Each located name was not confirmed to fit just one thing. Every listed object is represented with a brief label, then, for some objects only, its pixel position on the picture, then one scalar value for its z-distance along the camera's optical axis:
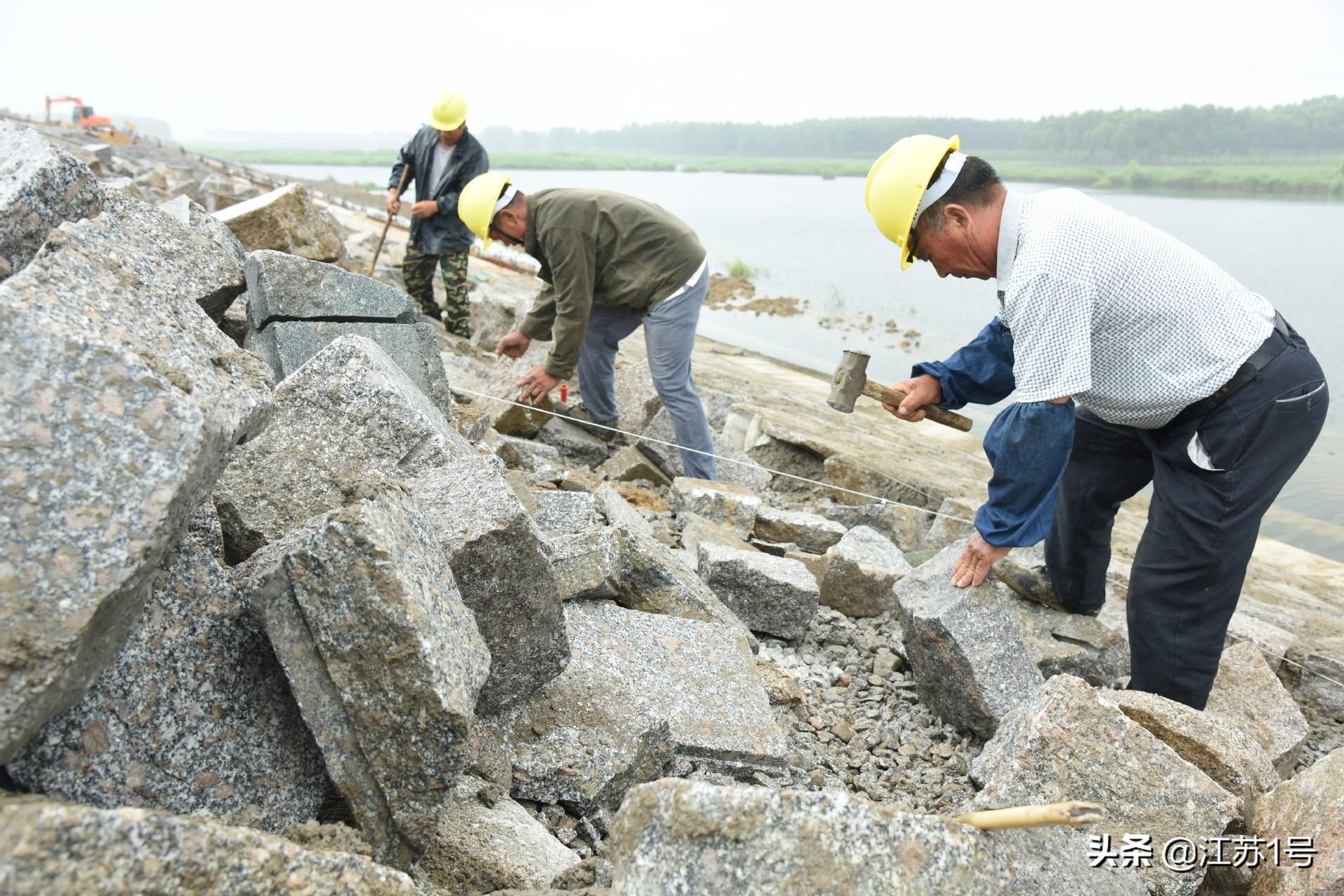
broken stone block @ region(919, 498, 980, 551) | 5.69
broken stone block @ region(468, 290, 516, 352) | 8.73
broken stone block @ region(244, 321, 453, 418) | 4.25
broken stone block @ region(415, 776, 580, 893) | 2.14
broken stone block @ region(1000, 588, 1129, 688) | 3.97
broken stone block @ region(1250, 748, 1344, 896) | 2.37
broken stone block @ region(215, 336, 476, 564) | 2.87
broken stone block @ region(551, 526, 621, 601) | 3.27
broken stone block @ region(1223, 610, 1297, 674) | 4.59
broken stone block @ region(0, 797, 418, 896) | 1.35
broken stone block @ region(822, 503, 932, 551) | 5.98
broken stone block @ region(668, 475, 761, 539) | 5.09
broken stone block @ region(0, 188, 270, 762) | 1.54
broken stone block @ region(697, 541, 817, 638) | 4.00
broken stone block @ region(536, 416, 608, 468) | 6.21
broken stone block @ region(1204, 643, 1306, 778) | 3.68
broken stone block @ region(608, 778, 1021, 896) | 1.70
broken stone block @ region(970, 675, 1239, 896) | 2.59
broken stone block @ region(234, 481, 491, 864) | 1.92
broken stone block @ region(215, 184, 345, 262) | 5.95
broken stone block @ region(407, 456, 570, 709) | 2.49
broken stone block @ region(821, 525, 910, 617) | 4.39
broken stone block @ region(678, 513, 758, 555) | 4.63
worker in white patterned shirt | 2.94
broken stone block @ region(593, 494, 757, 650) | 3.61
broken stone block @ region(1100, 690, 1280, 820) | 2.80
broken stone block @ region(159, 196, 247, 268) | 4.16
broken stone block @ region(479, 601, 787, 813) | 2.63
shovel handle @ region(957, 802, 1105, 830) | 1.70
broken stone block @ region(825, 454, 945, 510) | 6.72
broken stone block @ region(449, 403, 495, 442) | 4.77
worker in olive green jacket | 5.18
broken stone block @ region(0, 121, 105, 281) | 2.29
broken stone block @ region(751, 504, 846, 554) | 5.16
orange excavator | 24.06
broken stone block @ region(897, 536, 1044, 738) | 3.46
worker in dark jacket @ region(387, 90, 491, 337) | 7.79
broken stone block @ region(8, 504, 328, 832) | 1.90
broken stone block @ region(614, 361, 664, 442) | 6.52
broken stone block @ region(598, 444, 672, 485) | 5.83
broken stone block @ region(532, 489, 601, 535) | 3.96
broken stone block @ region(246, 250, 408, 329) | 4.24
